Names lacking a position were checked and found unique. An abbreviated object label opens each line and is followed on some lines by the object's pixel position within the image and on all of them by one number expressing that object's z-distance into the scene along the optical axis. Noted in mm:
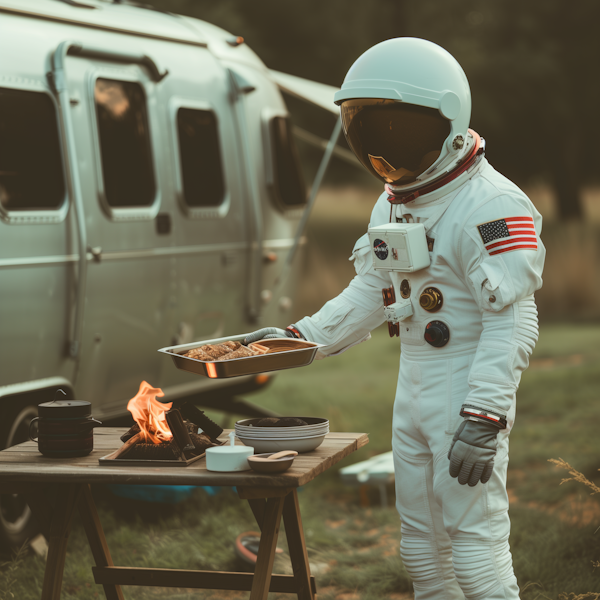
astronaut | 6250
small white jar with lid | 6016
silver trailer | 10023
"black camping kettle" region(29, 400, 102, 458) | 6633
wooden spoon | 6000
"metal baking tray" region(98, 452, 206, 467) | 6285
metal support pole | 13891
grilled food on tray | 6469
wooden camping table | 6008
